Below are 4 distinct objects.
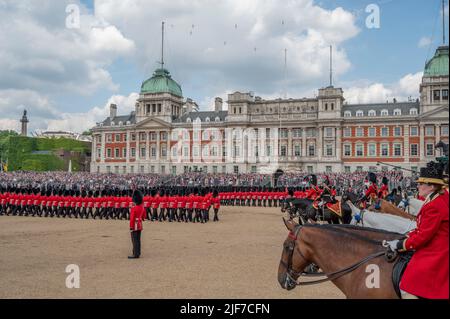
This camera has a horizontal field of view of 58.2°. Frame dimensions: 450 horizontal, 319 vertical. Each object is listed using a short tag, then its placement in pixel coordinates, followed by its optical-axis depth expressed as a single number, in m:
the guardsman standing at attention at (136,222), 11.91
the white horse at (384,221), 8.62
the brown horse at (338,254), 4.80
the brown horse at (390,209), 11.34
